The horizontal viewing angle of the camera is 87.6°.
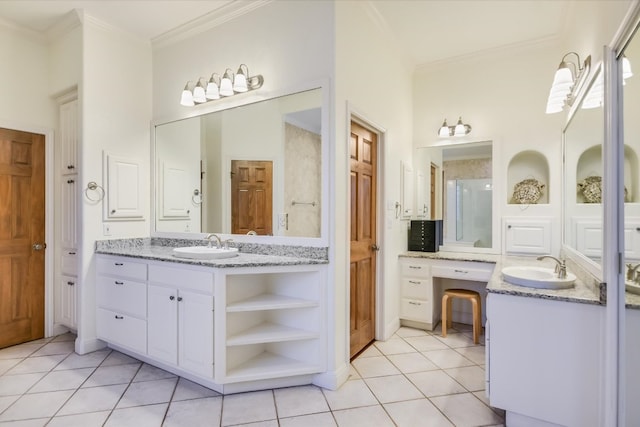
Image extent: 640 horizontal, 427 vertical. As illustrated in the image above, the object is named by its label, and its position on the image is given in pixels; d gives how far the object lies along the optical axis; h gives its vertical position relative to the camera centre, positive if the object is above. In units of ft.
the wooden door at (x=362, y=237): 8.94 -0.73
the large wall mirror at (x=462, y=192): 11.32 +0.68
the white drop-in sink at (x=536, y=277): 6.10 -1.33
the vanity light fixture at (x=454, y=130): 11.55 +2.85
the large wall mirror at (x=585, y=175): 6.16 +0.80
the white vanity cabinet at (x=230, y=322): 7.12 -2.58
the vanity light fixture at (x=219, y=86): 8.64 +3.37
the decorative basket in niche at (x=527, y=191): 10.50 +0.64
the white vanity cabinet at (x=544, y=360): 5.48 -2.58
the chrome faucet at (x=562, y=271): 6.51 -1.18
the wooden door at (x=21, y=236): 9.57 -0.74
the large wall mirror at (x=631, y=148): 4.65 +0.91
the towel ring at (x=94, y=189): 9.30 +0.59
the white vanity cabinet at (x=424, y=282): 10.52 -2.39
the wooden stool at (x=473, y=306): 10.08 -2.95
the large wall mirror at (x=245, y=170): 7.99 +1.13
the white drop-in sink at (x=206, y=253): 7.64 -1.00
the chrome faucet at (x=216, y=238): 8.95 -0.77
